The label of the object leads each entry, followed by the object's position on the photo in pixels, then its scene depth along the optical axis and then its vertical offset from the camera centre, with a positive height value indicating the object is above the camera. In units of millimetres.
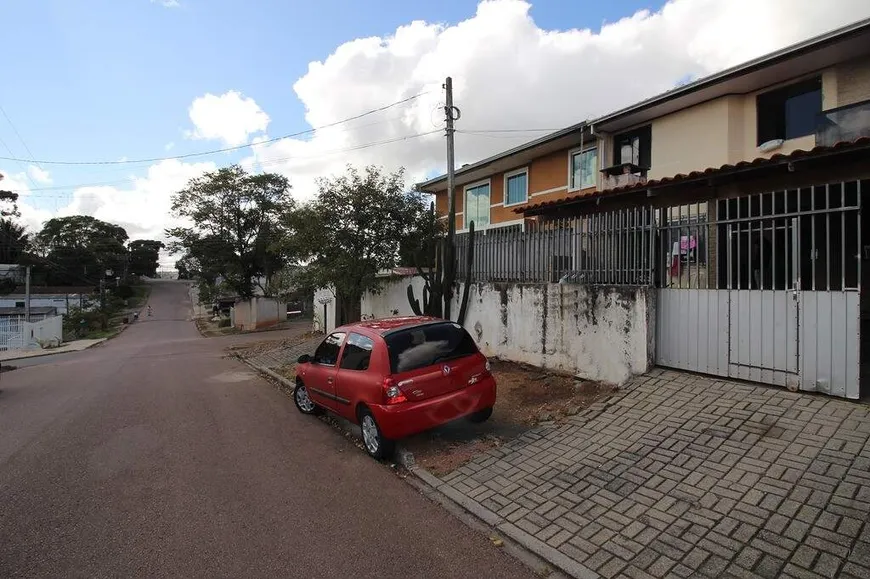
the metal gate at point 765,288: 5066 +89
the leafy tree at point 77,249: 60938 +6270
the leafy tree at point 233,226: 31375 +4783
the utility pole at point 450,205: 10344 +2111
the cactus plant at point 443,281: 10320 +311
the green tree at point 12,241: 54312 +6478
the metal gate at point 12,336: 27250 -2506
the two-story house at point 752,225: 5215 +961
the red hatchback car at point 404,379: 4941 -964
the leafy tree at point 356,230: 11734 +1703
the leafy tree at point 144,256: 82688 +7154
